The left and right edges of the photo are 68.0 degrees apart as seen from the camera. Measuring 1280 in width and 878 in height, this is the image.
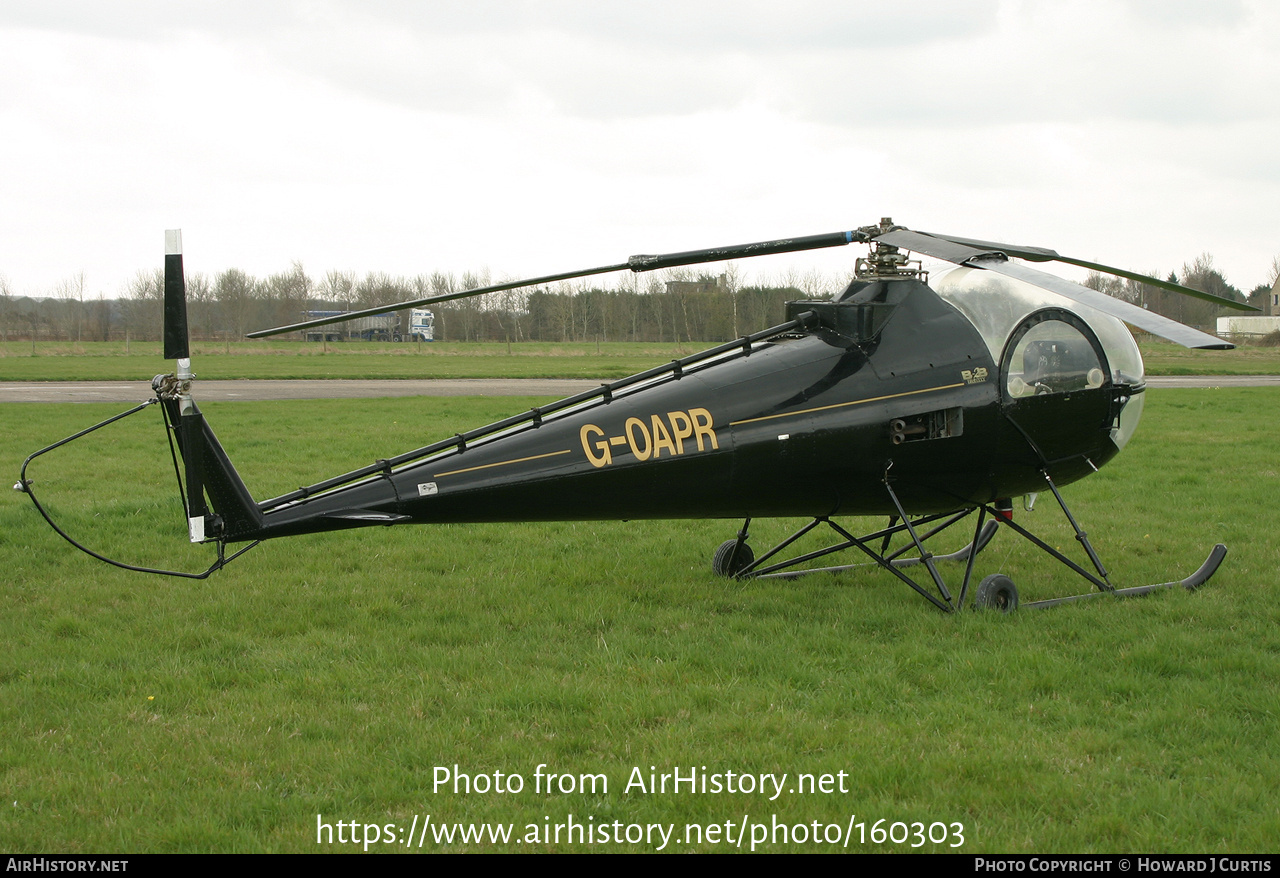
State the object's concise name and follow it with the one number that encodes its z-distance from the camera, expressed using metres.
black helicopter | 6.77
